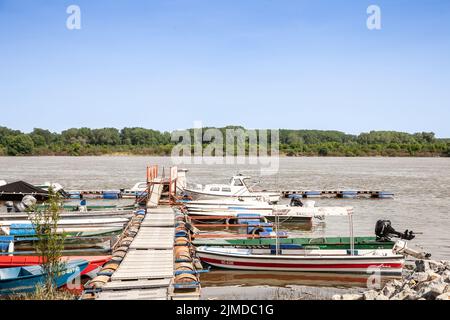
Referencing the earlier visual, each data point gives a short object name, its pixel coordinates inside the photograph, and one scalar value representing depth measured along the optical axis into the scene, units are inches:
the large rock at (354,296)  470.8
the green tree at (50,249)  445.4
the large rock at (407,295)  416.5
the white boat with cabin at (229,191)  1298.0
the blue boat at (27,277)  499.2
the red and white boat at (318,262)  679.1
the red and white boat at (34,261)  600.6
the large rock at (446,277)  472.7
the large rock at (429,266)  616.7
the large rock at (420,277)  508.4
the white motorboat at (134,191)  1670.8
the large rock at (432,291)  400.2
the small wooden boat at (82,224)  910.4
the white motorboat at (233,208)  1151.0
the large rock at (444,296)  382.3
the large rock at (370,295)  461.9
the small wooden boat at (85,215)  1034.1
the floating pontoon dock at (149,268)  454.9
